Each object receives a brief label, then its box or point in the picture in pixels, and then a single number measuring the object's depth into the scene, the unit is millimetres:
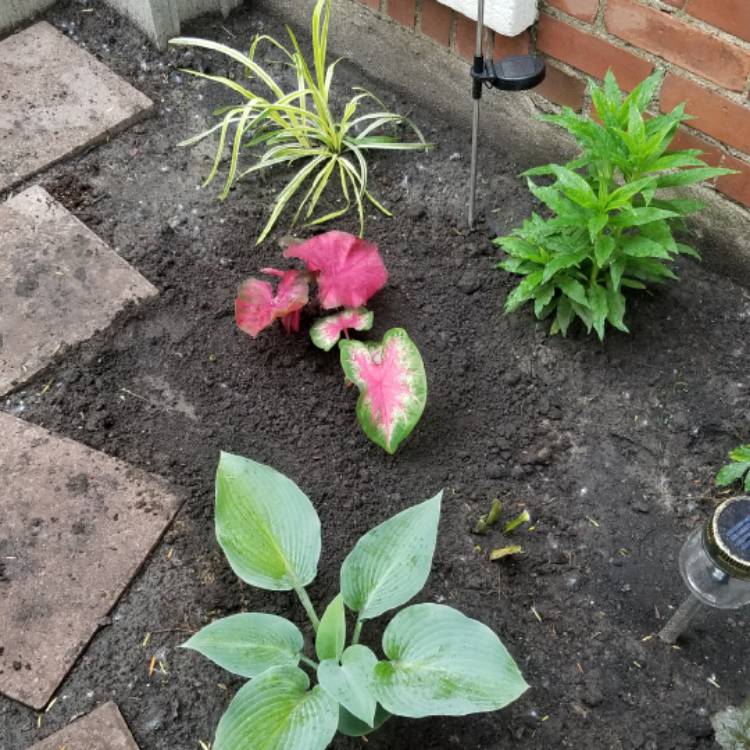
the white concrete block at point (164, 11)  2508
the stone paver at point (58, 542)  1552
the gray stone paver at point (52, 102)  2295
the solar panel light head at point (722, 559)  1228
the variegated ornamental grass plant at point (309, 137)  2195
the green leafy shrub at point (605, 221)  1683
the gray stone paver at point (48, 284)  1938
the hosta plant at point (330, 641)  1295
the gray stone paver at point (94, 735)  1452
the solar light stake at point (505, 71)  1823
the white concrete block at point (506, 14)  1949
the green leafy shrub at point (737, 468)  1655
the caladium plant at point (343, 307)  1749
